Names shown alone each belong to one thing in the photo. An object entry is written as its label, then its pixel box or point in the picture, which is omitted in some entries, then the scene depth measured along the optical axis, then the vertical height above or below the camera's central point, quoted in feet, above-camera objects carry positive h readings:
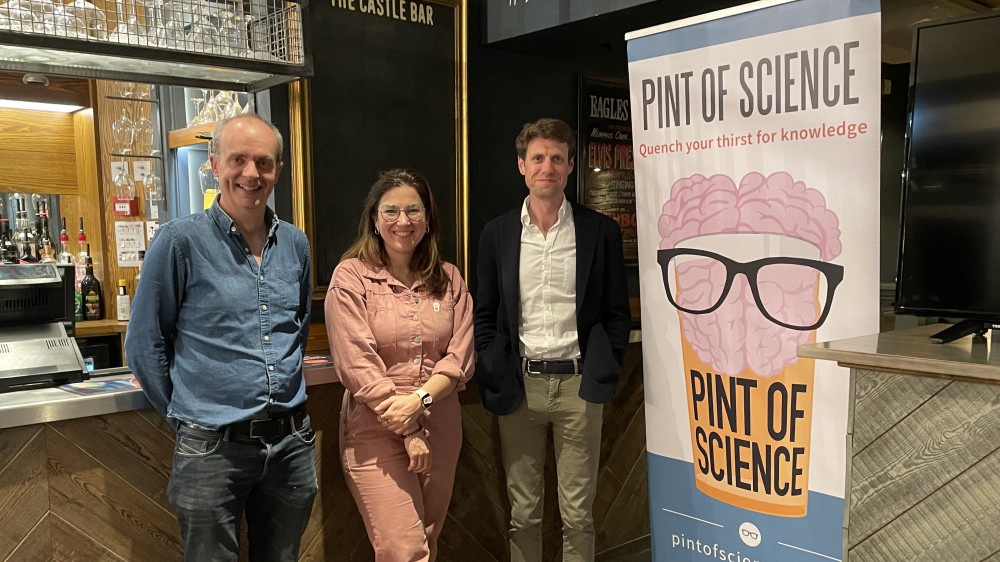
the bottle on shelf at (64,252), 16.39 -0.48
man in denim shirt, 6.73 -1.09
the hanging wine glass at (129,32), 8.11 +2.05
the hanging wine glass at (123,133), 16.24 +2.00
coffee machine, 7.84 -1.03
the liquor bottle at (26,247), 16.08 -0.35
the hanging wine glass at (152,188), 16.30 +0.83
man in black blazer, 9.04 -1.29
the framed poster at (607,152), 14.56 +1.26
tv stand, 5.73 -0.89
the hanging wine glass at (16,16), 7.41 +2.04
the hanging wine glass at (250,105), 11.16 +1.72
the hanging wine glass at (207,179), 12.45 +0.77
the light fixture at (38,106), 16.08 +2.60
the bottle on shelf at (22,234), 16.14 -0.07
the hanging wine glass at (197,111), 13.25 +2.04
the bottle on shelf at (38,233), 16.39 -0.06
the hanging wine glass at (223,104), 11.99 +1.89
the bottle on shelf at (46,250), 16.20 -0.42
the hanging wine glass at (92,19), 7.86 +2.13
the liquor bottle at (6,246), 15.67 -0.31
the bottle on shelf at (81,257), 16.47 -0.60
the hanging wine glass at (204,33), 8.68 +2.15
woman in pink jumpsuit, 7.77 -1.42
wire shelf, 7.69 +2.16
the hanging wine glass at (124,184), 16.62 +0.94
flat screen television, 5.69 +0.26
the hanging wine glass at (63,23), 7.73 +2.05
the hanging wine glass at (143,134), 16.22 +1.95
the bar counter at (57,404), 7.11 -1.64
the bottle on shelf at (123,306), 15.84 -1.57
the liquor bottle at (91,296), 16.33 -1.40
